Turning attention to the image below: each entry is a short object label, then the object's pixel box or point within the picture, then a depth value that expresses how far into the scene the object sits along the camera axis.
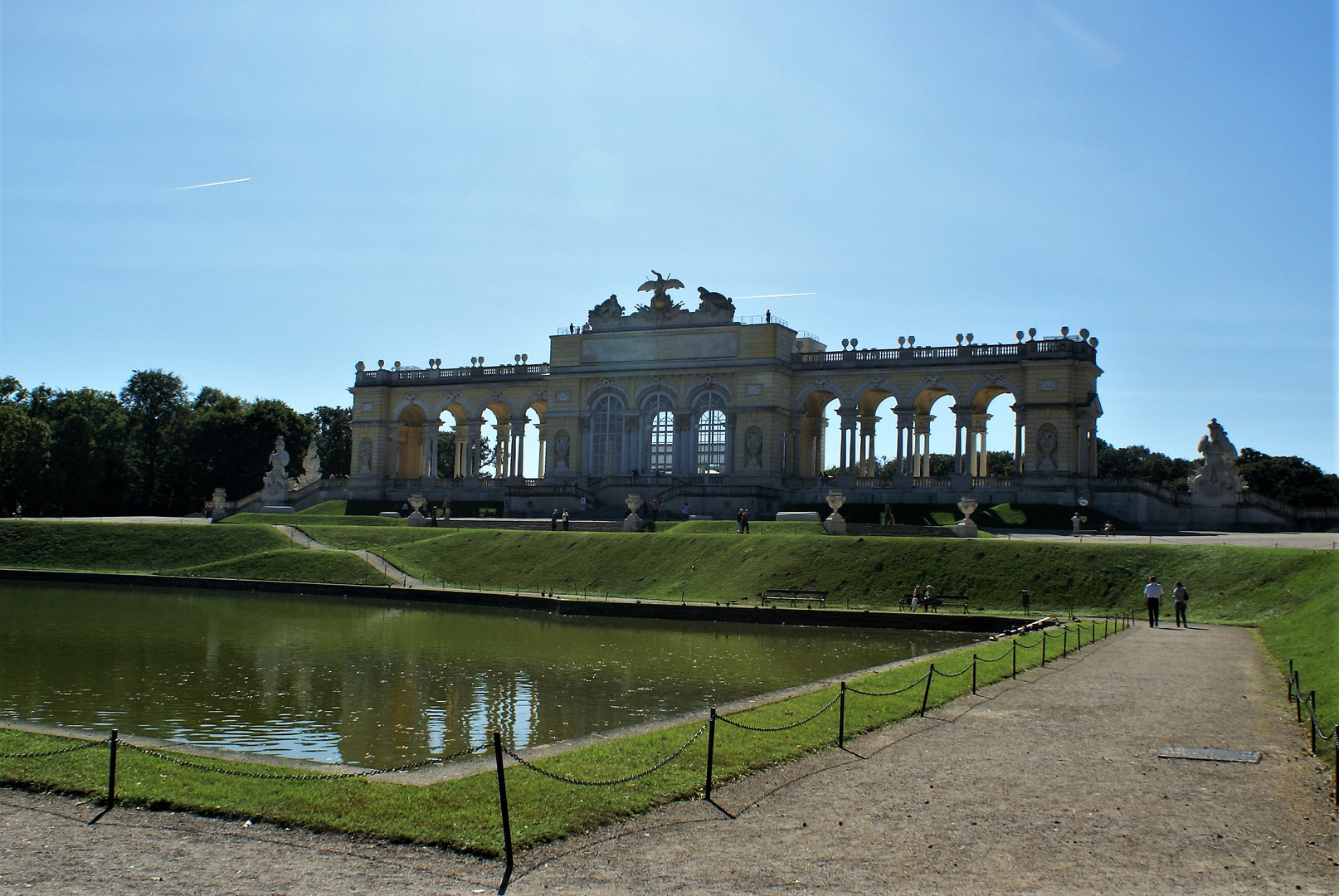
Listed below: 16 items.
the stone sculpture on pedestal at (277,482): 74.88
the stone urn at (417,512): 62.19
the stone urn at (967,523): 48.88
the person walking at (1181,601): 31.88
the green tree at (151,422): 103.94
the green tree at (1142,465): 114.62
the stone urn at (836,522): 50.28
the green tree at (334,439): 114.12
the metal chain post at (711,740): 12.63
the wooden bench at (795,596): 38.38
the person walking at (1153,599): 31.61
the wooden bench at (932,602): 35.94
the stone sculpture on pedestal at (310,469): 82.06
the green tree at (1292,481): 91.88
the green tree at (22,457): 79.94
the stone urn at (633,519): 56.59
